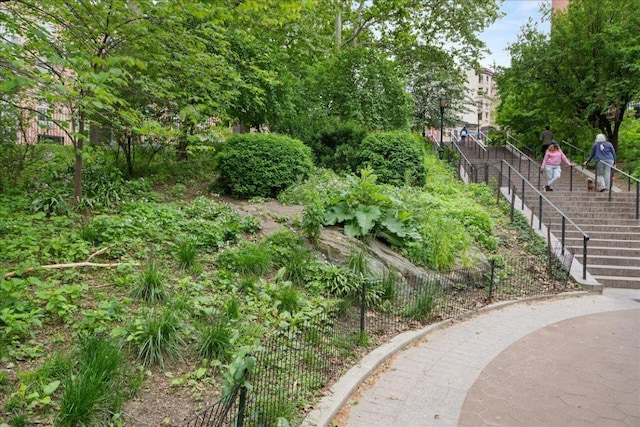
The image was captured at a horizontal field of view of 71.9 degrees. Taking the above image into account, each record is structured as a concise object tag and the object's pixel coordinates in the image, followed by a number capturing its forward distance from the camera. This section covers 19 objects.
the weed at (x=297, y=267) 5.94
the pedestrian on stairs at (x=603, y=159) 13.25
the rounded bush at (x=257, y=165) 9.17
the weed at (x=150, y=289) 4.54
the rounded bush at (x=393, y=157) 11.78
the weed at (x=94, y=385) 2.73
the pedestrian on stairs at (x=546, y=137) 19.03
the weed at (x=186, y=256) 5.54
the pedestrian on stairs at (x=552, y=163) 13.39
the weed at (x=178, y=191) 8.81
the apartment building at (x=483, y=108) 79.81
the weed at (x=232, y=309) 4.37
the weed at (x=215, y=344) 3.84
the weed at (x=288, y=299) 5.02
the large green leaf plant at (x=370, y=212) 7.31
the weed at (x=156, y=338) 3.62
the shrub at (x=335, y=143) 13.06
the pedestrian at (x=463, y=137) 27.74
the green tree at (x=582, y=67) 16.72
